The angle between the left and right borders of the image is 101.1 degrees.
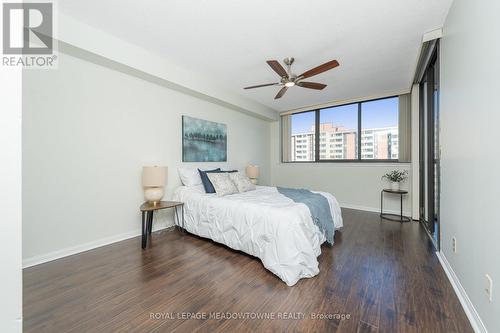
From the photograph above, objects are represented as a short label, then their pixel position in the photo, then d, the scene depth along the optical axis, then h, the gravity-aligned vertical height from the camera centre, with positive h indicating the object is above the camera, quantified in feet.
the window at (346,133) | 14.49 +2.62
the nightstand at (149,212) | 8.73 -2.07
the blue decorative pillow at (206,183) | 11.07 -0.92
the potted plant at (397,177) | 13.30 -0.76
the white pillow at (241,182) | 11.25 -0.89
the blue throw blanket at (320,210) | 8.07 -1.81
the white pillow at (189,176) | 11.63 -0.58
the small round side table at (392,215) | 12.47 -3.22
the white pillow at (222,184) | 10.24 -0.91
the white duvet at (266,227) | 6.47 -2.30
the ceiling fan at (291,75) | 7.57 +3.76
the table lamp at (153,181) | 9.51 -0.71
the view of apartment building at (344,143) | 14.53 +1.77
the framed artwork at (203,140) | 12.30 +1.66
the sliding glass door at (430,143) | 8.98 +1.11
